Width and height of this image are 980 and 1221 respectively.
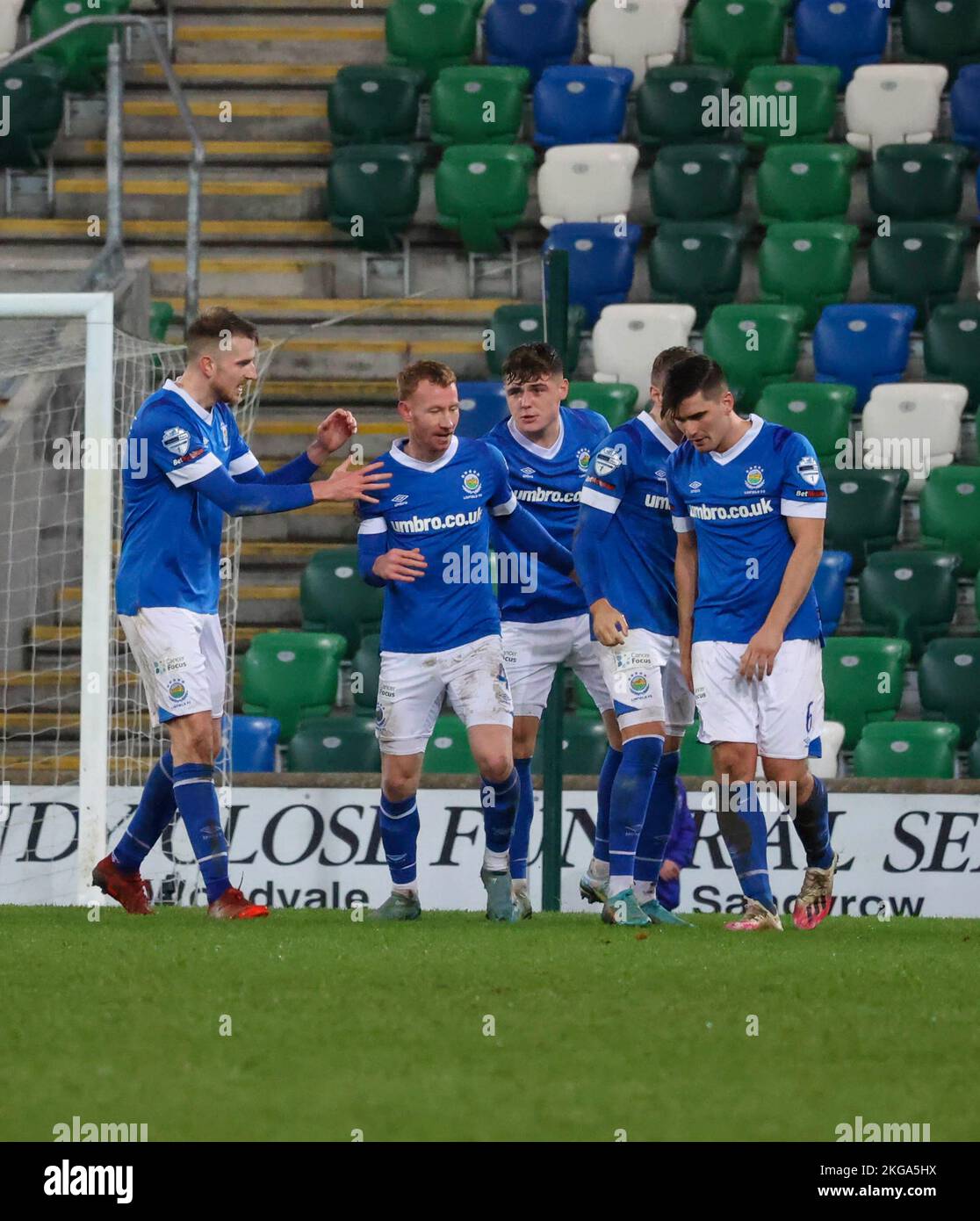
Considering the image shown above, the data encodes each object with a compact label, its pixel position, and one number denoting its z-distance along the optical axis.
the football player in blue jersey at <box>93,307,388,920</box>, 6.59
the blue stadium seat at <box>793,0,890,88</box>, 13.74
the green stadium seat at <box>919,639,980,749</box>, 10.27
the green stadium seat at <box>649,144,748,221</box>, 12.65
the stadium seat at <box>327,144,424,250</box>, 12.76
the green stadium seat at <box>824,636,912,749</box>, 10.23
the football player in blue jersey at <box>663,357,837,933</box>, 6.45
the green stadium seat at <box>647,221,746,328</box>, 12.26
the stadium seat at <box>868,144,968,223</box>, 12.65
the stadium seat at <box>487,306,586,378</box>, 11.60
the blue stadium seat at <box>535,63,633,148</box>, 13.19
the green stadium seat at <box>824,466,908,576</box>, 10.94
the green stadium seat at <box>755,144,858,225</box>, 12.67
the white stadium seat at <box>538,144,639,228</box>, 12.72
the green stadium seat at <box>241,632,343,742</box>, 10.37
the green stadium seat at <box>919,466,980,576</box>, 10.95
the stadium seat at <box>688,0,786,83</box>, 13.73
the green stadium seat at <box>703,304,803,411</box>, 11.74
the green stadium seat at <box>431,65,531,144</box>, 13.23
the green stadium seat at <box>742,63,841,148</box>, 13.21
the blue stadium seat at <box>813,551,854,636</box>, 10.43
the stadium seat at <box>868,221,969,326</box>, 12.22
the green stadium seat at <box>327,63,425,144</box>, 13.33
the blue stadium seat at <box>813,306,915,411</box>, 11.87
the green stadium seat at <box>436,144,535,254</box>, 12.71
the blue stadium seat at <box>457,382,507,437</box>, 11.06
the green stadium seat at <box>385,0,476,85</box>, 13.92
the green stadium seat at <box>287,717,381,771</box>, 9.87
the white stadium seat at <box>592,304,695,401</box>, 11.77
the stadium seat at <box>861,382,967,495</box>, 11.35
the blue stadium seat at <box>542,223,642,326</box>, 12.34
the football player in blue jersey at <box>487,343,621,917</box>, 7.19
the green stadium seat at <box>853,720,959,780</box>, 9.77
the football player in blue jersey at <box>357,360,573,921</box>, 6.69
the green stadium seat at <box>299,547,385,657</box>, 10.72
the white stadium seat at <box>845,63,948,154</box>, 13.06
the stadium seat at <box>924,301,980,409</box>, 11.76
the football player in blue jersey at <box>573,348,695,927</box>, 6.62
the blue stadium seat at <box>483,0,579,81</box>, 13.85
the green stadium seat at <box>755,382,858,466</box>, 11.24
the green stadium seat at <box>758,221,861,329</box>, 12.30
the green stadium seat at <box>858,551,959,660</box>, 10.58
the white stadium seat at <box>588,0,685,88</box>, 13.78
